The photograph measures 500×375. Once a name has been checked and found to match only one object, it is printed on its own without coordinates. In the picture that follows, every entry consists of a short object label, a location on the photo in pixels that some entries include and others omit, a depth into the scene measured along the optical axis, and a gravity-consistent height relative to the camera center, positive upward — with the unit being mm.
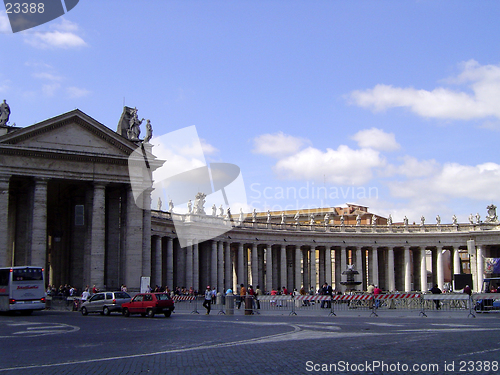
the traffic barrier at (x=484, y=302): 38150 -3559
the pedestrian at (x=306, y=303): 51350 -4720
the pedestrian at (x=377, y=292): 44719 -3445
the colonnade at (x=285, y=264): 74562 -2326
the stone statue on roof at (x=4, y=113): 48812 +11060
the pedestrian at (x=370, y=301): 44531 -4018
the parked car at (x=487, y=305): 38438 -3695
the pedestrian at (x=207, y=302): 39938 -3541
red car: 36781 -3426
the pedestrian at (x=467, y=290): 44034 -3176
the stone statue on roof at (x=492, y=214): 97500 +5363
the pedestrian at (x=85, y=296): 43747 -3403
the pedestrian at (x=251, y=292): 47109 -3409
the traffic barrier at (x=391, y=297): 38597 -3753
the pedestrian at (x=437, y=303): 43506 -4056
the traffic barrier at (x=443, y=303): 38125 -4130
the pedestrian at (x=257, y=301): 44094 -3919
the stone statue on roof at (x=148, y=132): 55188 +10703
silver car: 39750 -3553
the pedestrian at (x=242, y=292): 46994 -3410
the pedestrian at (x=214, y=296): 58138 -4683
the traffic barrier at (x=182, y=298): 52344 -4343
